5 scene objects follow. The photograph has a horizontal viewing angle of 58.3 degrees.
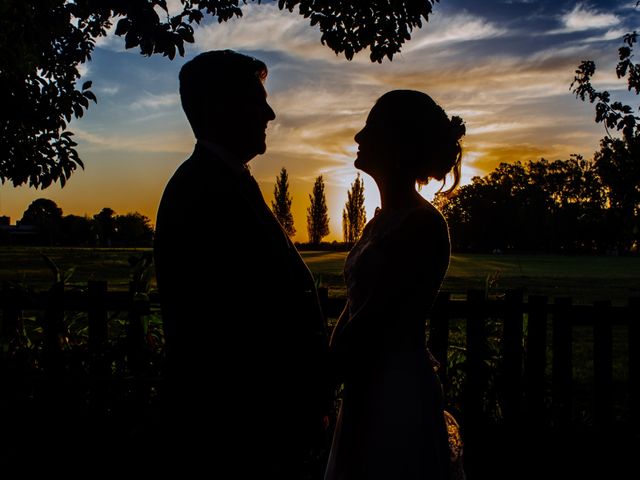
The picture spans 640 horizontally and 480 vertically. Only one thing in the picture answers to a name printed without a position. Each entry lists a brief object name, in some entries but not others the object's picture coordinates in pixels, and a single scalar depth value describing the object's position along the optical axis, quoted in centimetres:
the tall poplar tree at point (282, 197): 8669
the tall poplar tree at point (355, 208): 9125
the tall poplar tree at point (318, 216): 9194
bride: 195
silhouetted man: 159
